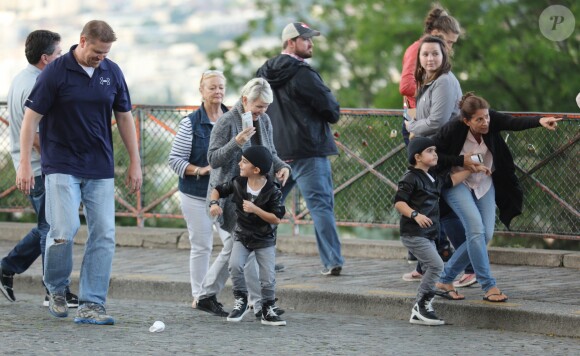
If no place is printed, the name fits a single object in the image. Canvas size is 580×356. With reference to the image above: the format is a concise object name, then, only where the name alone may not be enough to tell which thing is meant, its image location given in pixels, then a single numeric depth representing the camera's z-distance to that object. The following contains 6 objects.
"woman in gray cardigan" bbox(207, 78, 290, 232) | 15.43
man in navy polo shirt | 14.84
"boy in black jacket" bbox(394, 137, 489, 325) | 15.06
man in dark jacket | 17.96
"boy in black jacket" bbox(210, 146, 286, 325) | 15.12
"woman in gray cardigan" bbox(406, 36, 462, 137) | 16.19
